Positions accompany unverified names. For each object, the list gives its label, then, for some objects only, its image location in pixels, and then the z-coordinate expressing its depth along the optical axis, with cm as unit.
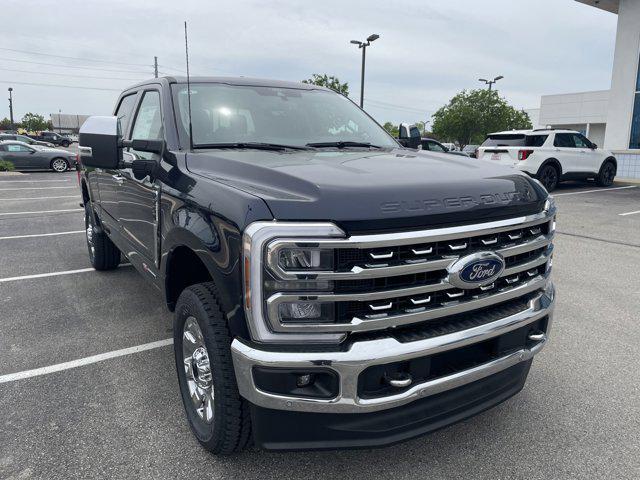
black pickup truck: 189
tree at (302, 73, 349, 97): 2709
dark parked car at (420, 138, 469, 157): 1403
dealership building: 1844
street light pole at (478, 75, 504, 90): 3462
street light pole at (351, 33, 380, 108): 2167
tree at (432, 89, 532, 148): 4122
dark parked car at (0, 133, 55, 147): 3942
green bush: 2101
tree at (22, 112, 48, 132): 9024
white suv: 1309
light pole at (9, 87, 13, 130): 7215
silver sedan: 2120
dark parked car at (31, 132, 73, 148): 5538
